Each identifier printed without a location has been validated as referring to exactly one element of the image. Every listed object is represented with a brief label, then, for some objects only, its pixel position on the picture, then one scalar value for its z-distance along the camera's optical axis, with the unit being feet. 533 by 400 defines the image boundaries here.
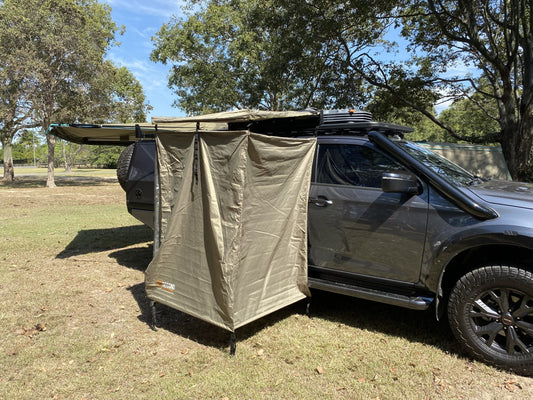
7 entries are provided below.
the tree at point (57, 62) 60.59
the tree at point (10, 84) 59.67
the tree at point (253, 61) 49.09
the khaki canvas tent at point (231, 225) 10.47
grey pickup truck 9.70
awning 11.21
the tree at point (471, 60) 38.96
